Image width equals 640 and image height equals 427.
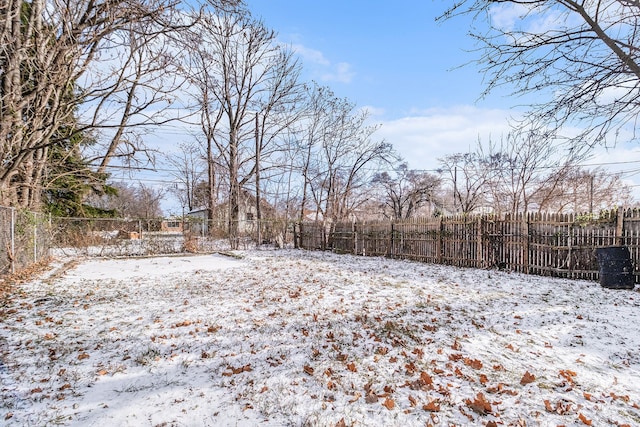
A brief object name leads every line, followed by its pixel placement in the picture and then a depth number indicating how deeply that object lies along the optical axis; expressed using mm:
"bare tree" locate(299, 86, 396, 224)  21766
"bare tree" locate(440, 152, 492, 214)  24953
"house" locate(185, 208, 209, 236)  15826
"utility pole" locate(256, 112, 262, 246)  20438
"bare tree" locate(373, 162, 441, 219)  29291
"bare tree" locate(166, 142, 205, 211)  30988
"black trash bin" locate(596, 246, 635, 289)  6801
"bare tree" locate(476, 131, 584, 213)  21094
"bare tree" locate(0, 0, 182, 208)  4988
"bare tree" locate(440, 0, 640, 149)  3406
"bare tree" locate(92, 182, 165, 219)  37781
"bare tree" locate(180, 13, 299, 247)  19922
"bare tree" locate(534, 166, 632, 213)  23183
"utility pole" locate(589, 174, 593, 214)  22898
